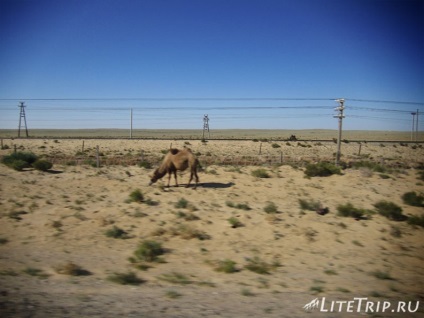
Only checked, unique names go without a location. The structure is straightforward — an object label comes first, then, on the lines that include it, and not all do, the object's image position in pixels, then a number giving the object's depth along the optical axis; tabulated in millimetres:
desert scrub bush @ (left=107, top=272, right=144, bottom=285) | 6334
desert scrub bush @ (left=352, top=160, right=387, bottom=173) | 23516
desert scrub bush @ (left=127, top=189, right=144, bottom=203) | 13461
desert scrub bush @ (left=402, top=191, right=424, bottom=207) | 15000
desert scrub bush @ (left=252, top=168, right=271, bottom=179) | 20500
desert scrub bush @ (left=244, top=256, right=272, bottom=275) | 7230
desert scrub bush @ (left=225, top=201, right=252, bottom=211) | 13078
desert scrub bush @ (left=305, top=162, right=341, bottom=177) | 21312
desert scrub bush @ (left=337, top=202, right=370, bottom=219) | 12453
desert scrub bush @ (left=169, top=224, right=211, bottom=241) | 9562
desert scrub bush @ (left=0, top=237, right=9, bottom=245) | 8627
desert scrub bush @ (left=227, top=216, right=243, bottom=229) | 10771
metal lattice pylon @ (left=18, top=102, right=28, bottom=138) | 70875
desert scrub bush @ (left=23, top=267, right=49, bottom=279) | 6539
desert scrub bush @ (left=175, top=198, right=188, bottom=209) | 12827
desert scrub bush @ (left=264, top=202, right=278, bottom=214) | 12573
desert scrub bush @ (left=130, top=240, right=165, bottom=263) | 7758
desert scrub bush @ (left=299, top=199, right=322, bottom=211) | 13284
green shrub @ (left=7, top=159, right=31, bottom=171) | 19167
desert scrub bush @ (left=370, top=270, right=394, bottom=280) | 7181
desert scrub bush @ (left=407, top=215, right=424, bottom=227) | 11930
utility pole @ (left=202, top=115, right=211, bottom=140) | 77162
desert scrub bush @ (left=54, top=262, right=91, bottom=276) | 6715
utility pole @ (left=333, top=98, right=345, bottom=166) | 27230
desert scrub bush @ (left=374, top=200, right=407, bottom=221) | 12651
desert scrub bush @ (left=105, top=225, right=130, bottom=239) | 9461
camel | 16250
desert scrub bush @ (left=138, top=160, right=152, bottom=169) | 23047
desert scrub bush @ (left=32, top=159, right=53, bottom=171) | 19469
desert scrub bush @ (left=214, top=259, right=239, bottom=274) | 7207
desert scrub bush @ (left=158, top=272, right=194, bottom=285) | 6496
